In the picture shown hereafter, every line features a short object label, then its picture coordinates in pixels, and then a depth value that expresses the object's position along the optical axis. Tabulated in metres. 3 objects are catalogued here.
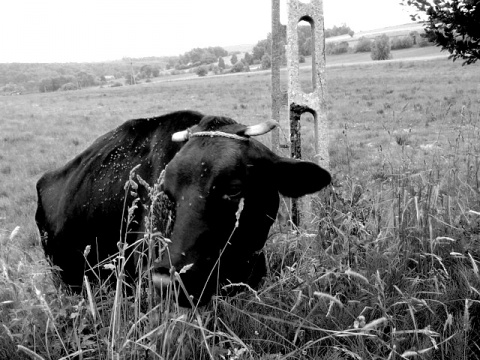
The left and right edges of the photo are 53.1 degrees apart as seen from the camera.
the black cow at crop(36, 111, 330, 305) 2.81
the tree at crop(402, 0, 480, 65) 4.13
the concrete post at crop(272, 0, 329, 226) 4.72
